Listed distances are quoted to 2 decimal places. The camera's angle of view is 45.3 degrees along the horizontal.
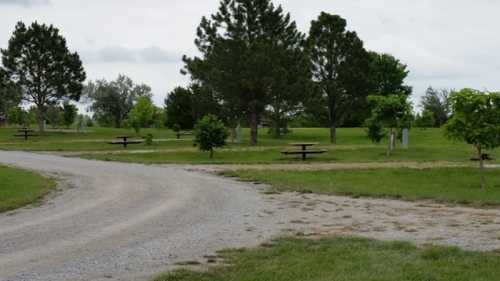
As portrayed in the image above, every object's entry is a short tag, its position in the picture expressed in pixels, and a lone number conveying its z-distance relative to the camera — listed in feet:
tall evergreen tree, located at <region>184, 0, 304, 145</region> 136.26
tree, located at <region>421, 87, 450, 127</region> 265.54
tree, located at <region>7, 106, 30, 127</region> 232.94
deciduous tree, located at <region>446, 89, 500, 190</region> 61.67
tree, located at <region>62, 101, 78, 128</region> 218.79
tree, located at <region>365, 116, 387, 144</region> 124.16
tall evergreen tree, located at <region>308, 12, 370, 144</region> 157.69
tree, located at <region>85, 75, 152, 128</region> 296.30
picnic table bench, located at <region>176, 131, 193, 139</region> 184.57
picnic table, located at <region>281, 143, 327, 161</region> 96.72
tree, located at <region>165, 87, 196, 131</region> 202.18
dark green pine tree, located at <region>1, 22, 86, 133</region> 191.52
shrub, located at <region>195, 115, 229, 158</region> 100.01
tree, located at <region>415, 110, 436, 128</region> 169.14
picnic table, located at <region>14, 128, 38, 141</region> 165.27
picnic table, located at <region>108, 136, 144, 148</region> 129.65
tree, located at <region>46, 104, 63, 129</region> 244.63
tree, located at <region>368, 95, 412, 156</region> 117.61
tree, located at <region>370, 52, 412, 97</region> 225.76
